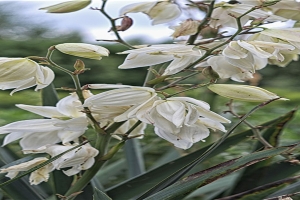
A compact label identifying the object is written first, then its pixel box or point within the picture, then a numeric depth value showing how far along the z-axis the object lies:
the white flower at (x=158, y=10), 1.60
